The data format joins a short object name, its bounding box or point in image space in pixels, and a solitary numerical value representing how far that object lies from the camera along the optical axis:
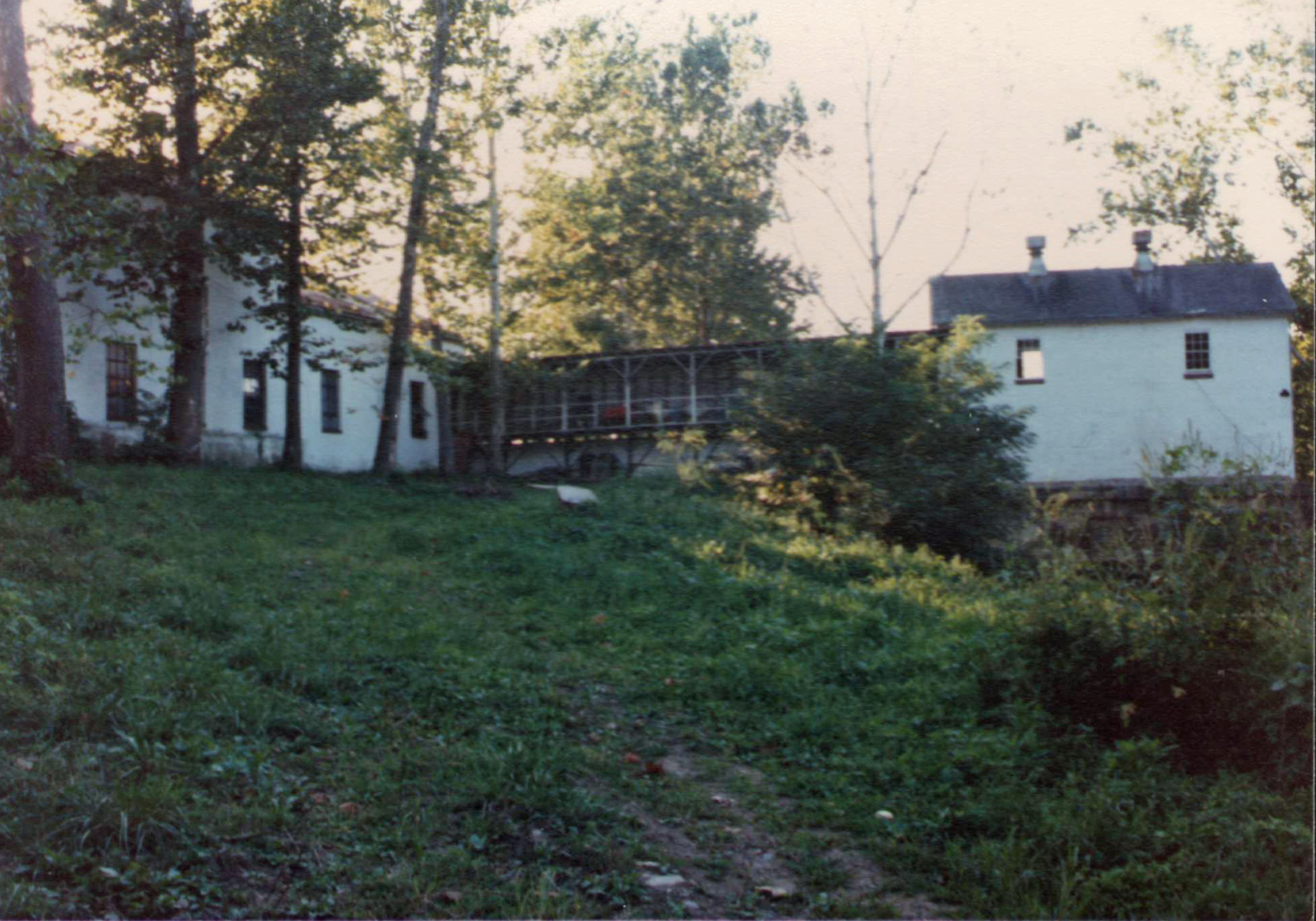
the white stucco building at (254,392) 15.47
